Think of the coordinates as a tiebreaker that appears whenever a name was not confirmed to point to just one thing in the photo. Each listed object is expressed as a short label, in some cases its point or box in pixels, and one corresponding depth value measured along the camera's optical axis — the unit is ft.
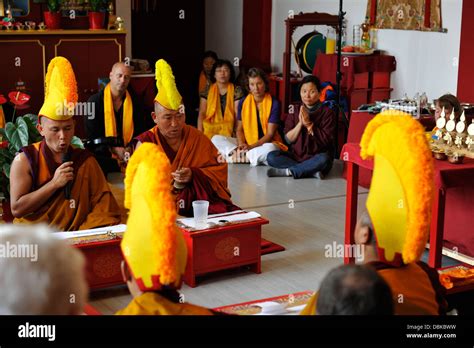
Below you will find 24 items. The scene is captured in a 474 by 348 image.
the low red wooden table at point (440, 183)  16.46
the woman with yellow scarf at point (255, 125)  29.81
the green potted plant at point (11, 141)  19.86
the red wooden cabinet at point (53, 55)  31.24
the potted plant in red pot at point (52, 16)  32.45
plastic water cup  17.21
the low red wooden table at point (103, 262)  16.21
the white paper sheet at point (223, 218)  17.47
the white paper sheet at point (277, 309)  10.78
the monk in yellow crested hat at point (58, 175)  16.60
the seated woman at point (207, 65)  36.40
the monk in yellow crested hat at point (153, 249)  8.74
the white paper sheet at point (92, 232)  16.47
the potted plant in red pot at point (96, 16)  32.94
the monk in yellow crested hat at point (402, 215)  9.81
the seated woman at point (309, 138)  27.81
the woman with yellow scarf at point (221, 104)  32.63
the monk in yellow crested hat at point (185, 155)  19.13
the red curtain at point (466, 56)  27.40
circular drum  33.96
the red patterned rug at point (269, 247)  19.36
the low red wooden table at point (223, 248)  17.02
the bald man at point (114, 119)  27.12
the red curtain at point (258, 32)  37.63
